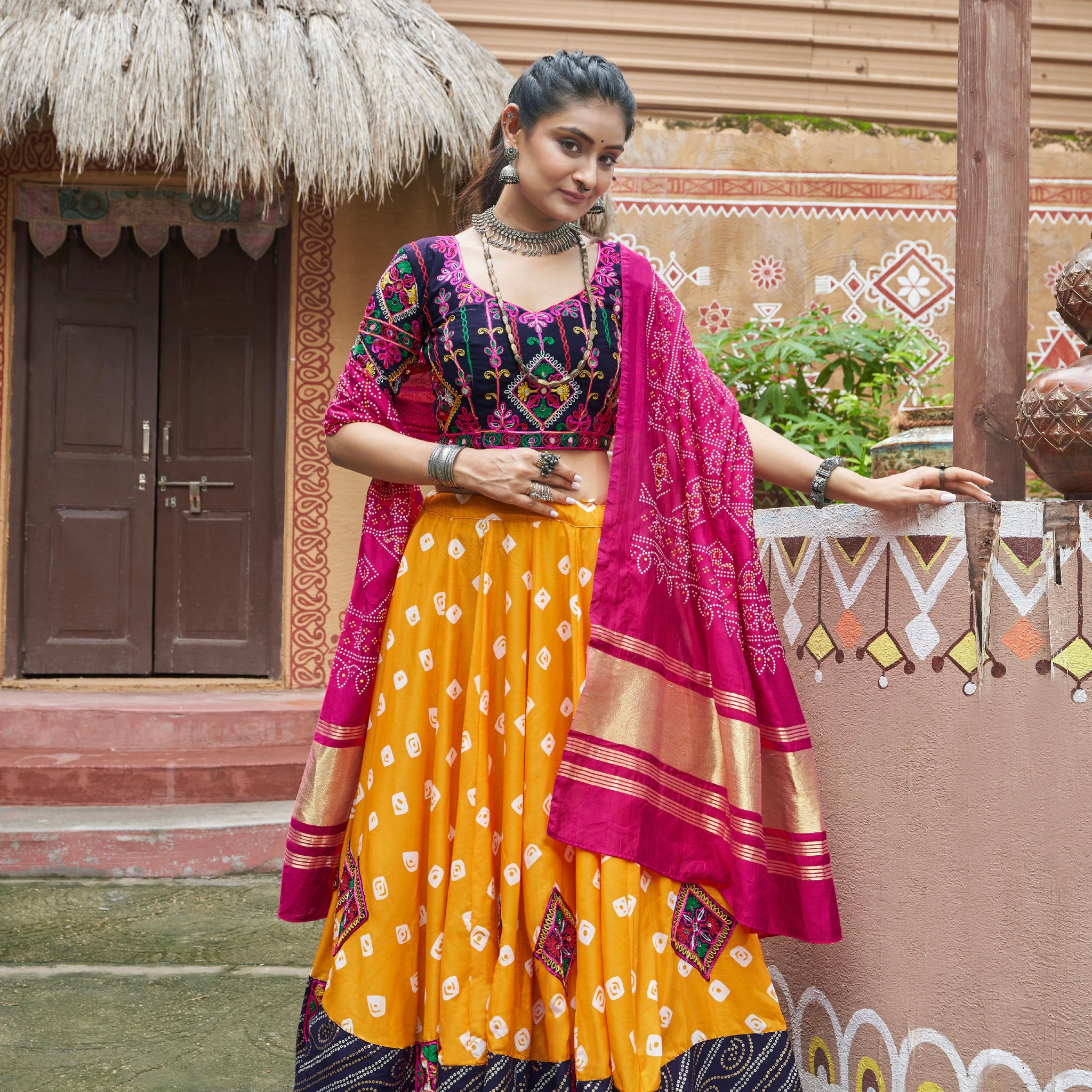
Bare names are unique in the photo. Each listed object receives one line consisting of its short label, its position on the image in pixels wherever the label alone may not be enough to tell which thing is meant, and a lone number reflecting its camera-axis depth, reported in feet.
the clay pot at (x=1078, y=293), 5.66
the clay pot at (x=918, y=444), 10.82
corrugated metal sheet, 19.79
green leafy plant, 14.83
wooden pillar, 6.26
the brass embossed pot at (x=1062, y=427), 5.31
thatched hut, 17.90
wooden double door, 18.37
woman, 5.45
